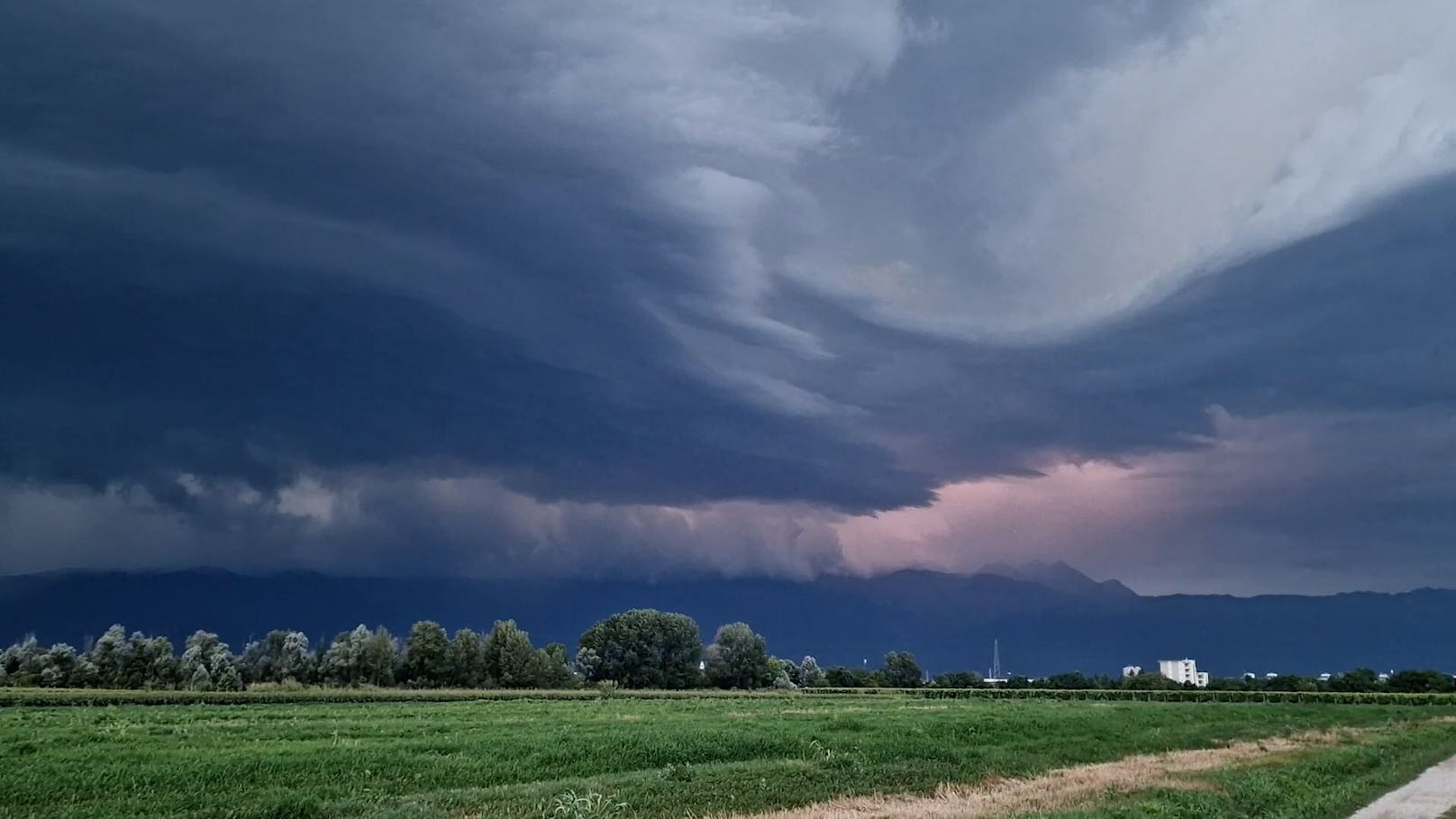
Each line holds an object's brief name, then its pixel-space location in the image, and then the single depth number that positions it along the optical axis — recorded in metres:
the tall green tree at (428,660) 151.75
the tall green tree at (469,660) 153.50
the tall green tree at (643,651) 178.00
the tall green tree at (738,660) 182.38
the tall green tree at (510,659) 155.62
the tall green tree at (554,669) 158.00
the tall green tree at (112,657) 127.06
